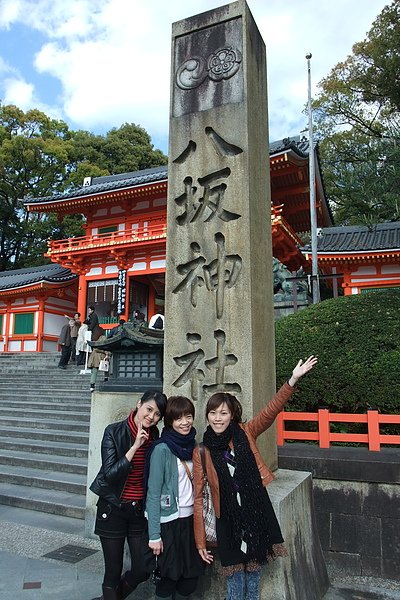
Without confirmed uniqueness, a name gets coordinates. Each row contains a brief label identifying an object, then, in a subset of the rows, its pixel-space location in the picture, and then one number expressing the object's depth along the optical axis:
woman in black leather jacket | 2.42
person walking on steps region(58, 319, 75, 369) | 13.05
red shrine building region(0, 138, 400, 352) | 15.92
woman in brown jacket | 2.22
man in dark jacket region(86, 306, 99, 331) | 12.27
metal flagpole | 12.45
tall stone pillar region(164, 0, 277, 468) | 3.20
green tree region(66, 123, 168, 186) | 29.32
